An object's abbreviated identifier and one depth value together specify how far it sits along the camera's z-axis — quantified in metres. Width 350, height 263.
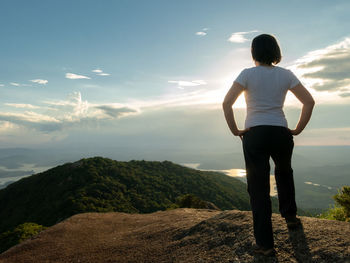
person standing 3.75
